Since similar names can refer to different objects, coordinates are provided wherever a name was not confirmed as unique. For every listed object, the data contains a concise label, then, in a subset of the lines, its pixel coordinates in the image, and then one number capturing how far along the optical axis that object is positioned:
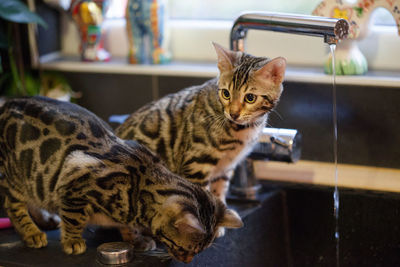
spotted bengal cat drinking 1.28
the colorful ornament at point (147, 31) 1.88
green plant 1.98
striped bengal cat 1.40
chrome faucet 1.40
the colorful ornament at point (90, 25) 1.96
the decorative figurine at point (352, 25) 1.62
